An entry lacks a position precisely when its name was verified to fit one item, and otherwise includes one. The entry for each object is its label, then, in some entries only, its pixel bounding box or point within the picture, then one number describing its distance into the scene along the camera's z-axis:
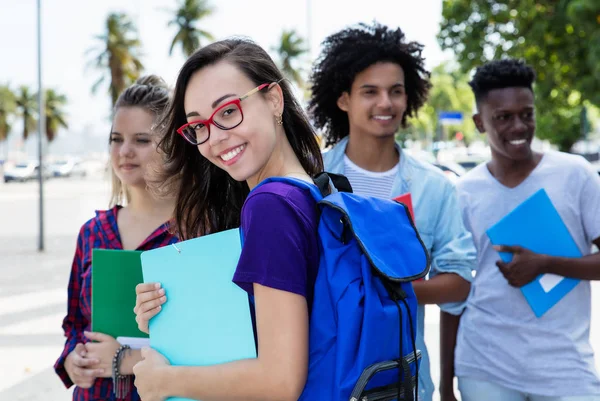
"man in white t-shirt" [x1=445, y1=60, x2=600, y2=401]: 2.70
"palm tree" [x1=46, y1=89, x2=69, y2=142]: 77.50
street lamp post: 13.06
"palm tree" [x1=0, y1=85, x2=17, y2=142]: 67.62
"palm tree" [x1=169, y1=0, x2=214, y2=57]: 40.25
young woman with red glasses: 1.38
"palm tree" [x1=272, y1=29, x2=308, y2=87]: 46.62
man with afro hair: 2.53
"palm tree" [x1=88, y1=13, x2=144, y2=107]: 42.16
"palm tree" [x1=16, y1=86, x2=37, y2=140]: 75.88
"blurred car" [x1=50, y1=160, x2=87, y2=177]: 55.31
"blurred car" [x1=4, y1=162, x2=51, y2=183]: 47.53
